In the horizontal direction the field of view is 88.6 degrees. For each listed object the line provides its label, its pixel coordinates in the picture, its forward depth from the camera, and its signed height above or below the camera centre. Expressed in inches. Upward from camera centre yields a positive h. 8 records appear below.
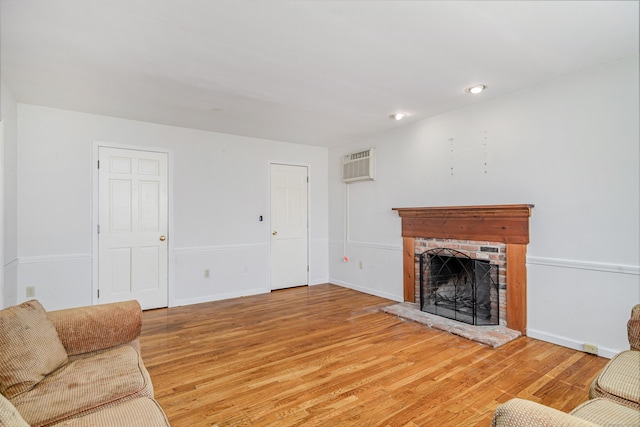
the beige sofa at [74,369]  51.5 -30.6
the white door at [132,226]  156.4 -5.3
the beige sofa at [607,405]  39.5 -29.0
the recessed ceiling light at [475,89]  122.7 +48.1
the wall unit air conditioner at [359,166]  191.6 +30.2
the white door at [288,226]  207.9 -6.8
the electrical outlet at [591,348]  108.0 -44.2
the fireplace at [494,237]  126.1 -9.4
